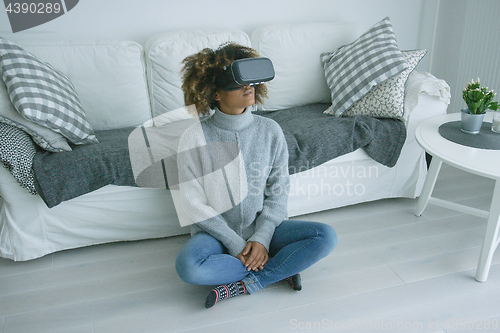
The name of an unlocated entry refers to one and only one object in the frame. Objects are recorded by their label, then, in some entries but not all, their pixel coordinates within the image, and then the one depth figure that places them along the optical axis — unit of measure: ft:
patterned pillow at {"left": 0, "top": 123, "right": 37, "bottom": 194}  4.59
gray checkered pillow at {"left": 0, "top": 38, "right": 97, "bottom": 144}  4.69
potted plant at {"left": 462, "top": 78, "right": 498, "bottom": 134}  4.87
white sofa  5.08
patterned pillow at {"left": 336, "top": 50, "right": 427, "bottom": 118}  5.79
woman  4.14
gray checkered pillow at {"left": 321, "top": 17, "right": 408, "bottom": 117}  5.89
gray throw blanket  4.73
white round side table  4.20
